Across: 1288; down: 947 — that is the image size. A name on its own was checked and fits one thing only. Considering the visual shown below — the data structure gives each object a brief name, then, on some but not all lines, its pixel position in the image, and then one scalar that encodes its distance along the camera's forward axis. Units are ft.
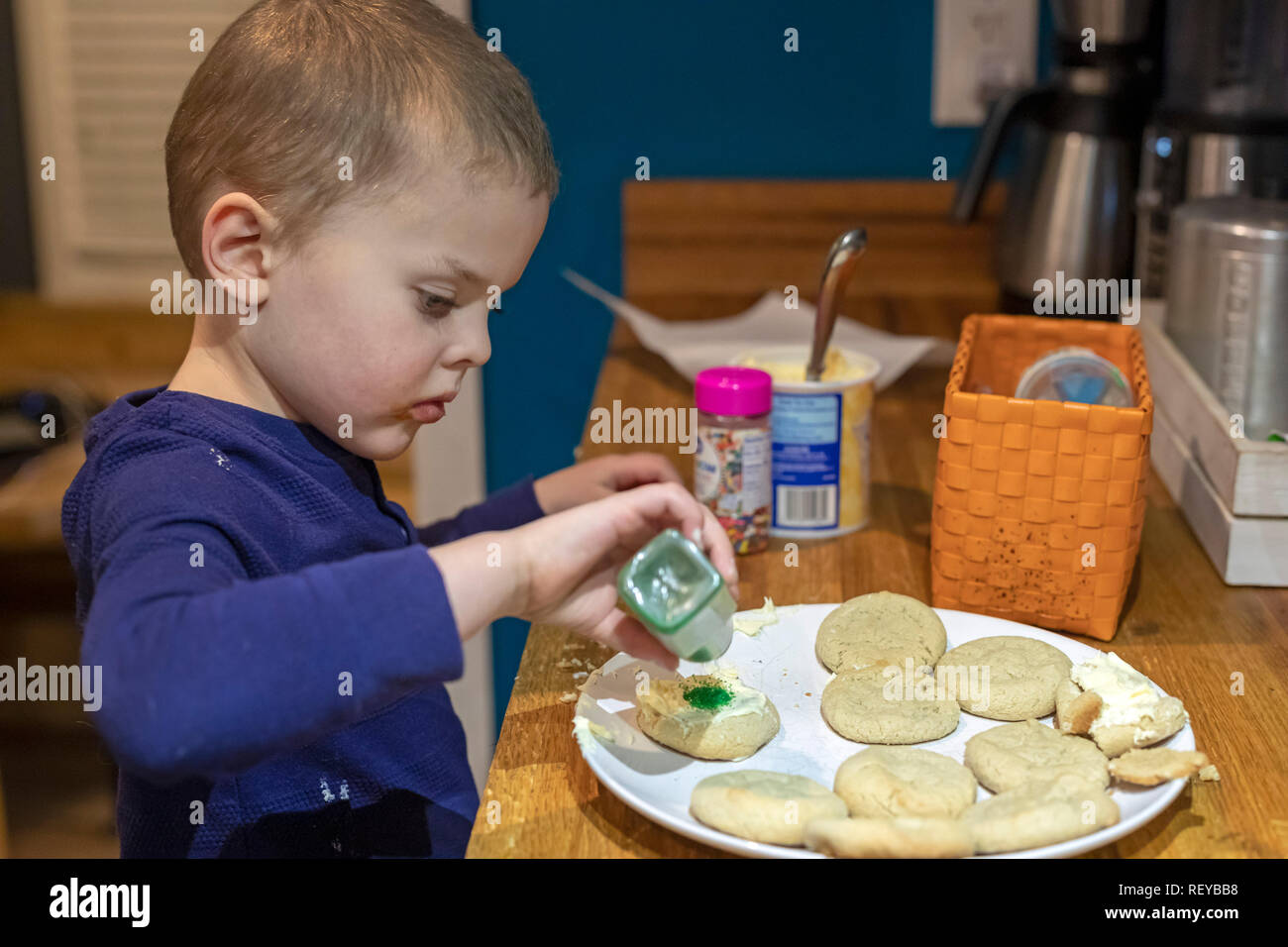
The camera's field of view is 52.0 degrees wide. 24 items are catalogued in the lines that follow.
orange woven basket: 3.07
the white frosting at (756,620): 3.06
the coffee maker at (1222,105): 4.25
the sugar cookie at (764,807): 2.21
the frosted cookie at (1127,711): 2.49
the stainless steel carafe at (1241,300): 3.54
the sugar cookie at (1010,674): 2.69
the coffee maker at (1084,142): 4.95
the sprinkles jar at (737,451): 3.57
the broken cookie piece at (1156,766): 2.34
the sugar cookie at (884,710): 2.60
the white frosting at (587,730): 2.54
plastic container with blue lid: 3.37
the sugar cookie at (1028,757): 2.39
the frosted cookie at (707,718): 2.54
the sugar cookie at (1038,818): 2.16
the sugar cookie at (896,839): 2.10
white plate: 2.27
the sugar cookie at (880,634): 2.88
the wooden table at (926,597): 2.37
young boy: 2.14
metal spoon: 3.73
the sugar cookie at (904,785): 2.29
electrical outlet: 5.62
